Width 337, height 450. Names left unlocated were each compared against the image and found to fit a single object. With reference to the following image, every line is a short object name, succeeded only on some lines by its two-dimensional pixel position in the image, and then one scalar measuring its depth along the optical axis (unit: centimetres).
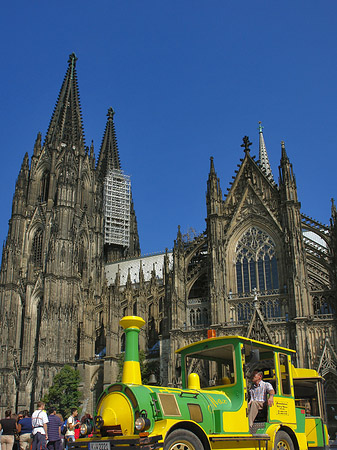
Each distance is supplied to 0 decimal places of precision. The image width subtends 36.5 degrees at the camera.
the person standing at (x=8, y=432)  1177
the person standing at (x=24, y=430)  1233
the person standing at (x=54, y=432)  1177
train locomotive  803
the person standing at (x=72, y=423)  1334
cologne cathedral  3175
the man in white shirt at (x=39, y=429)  1116
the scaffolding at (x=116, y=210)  6181
